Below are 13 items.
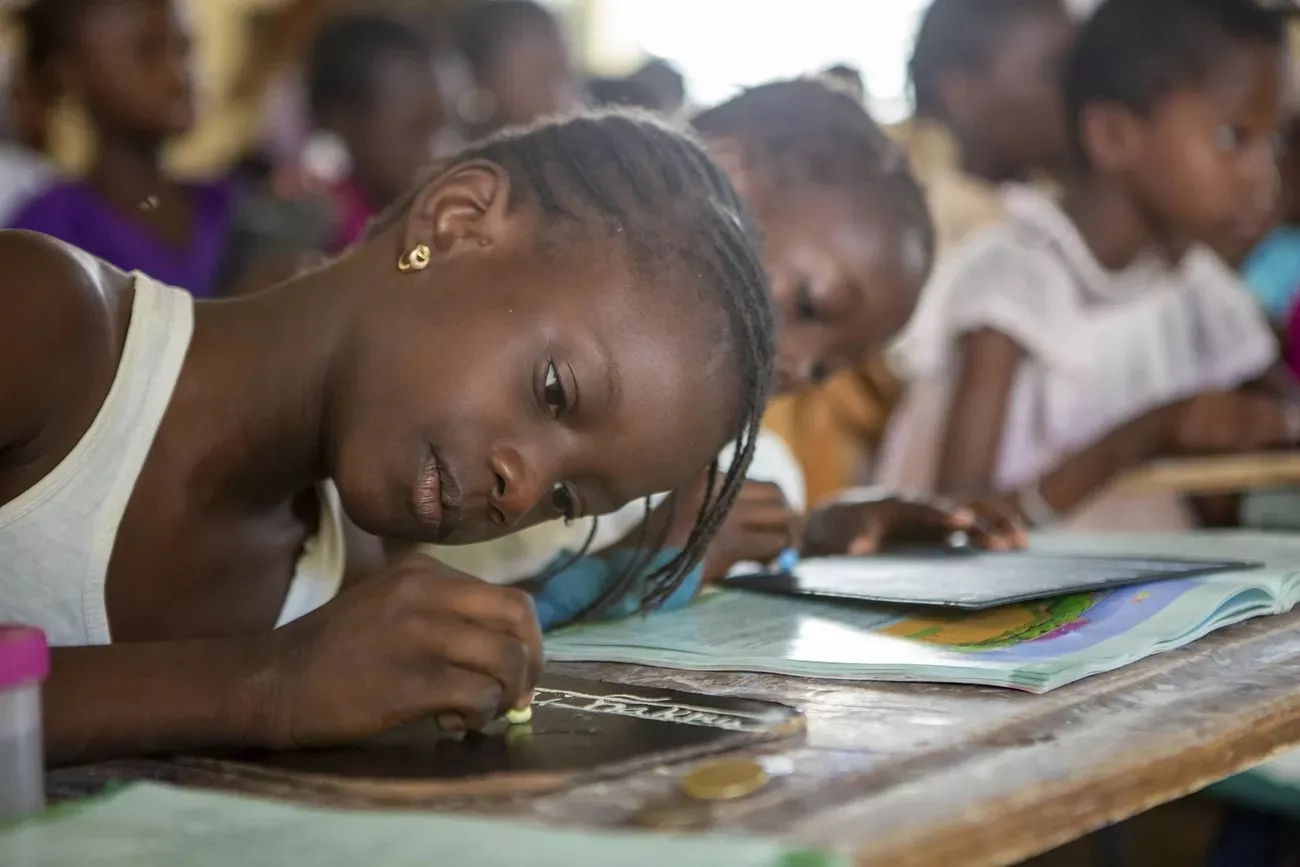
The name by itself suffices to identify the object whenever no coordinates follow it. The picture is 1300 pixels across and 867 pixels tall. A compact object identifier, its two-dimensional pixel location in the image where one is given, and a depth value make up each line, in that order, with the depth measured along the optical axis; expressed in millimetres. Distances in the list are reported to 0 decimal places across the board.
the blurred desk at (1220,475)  1674
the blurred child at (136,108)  2482
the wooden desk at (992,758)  1029
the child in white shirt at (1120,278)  2039
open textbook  1184
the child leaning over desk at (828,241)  1544
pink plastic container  1037
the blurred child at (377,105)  3357
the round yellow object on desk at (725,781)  1051
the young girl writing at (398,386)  1251
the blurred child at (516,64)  3684
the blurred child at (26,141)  2596
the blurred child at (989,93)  2624
